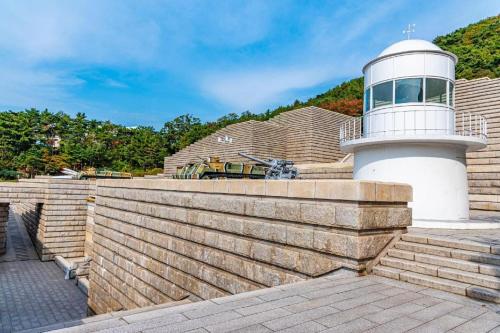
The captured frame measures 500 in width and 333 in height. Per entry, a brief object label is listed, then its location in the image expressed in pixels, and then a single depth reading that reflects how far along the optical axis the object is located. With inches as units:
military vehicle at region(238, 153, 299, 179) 511.9
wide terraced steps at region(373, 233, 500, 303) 141.9
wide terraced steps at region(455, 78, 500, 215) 404.8
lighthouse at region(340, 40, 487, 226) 270.2
